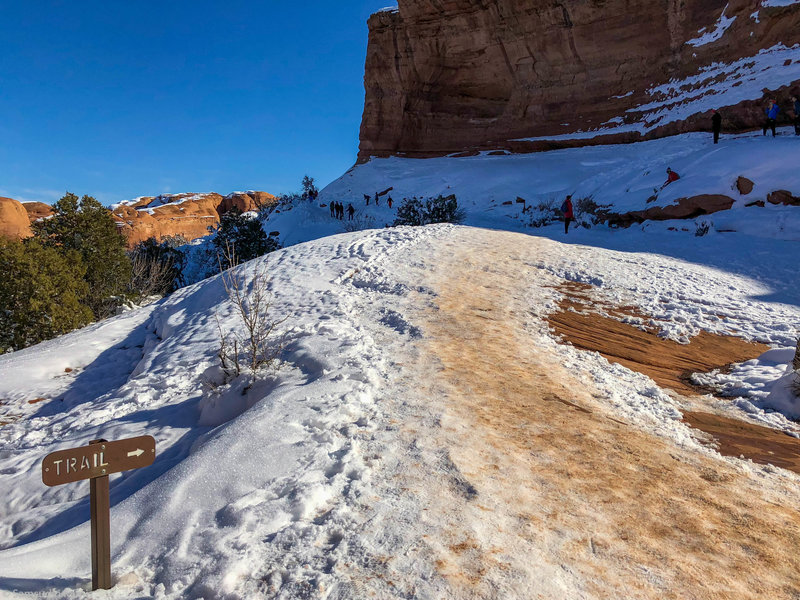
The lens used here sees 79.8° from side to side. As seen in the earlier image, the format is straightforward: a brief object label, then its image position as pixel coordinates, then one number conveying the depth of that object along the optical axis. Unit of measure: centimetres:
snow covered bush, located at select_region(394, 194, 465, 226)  2158
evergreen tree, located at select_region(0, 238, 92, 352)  1110
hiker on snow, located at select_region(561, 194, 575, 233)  1610
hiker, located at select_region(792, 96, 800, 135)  1648
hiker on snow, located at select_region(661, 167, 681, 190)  1712
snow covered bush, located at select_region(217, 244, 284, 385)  486
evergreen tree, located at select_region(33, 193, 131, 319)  1572
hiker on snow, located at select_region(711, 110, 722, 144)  1922
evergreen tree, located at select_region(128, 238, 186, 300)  1844
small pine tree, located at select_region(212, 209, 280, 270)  2336
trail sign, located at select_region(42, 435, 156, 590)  224
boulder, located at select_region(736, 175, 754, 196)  1427
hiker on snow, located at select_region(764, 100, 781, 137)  1720
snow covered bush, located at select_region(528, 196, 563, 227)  1966
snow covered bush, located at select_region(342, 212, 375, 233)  2578
